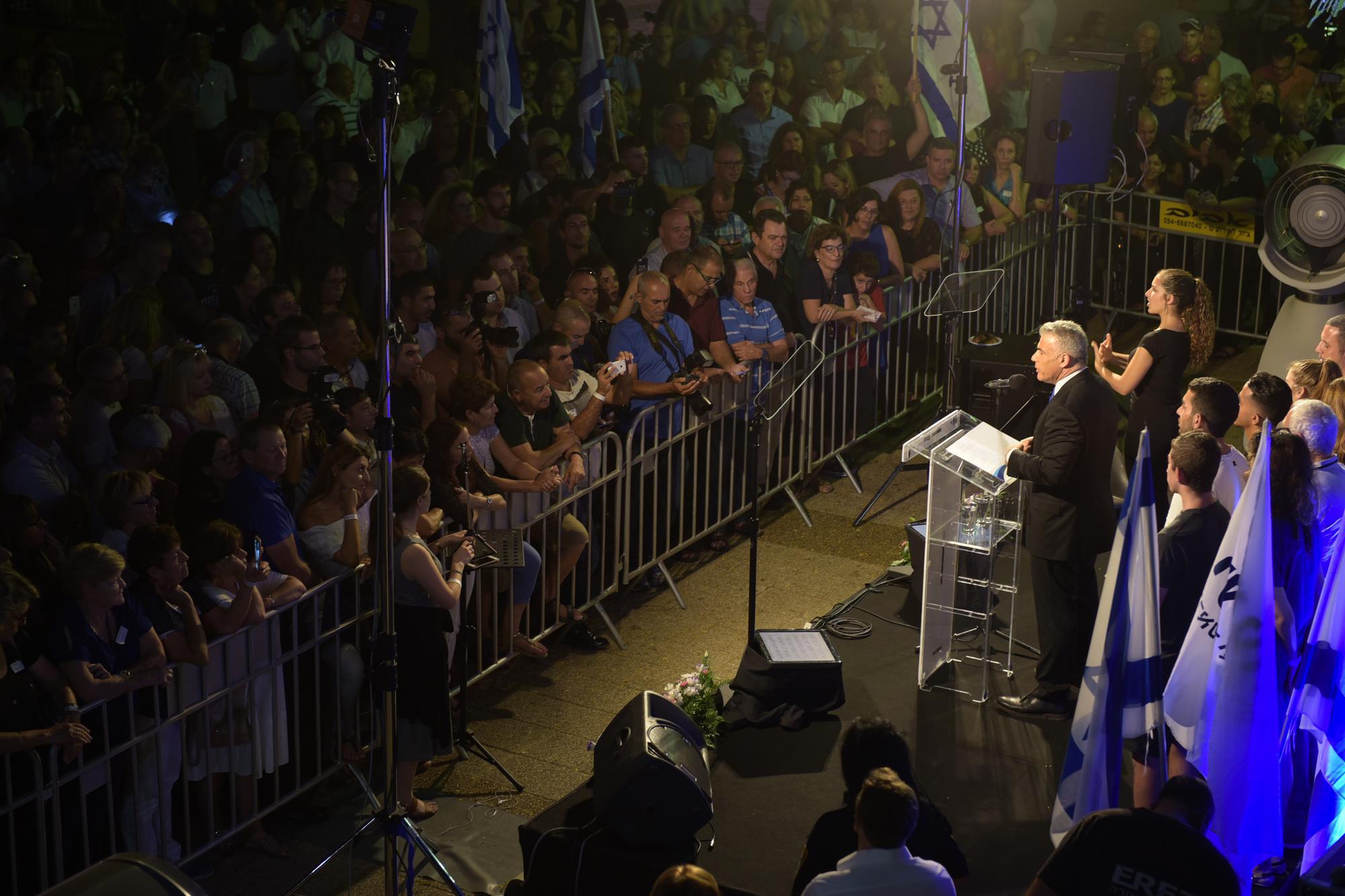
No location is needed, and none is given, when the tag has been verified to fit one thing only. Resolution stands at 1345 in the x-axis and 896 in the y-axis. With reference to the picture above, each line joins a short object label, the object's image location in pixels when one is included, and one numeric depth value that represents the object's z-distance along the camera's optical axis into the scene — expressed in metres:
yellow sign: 12.86
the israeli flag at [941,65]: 11.90
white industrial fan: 10.88
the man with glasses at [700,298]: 9.74
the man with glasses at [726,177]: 11.54
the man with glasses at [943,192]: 12.11
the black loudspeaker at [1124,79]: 12.81
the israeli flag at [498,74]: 10.64
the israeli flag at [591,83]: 11.29
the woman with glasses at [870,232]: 11.12
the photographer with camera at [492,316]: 8.59
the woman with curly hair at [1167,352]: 8.75
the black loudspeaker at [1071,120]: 12.15
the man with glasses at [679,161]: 12.50
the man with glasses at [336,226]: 10.16
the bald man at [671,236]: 10.32
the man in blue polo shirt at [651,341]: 9.16
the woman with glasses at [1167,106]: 14.23
